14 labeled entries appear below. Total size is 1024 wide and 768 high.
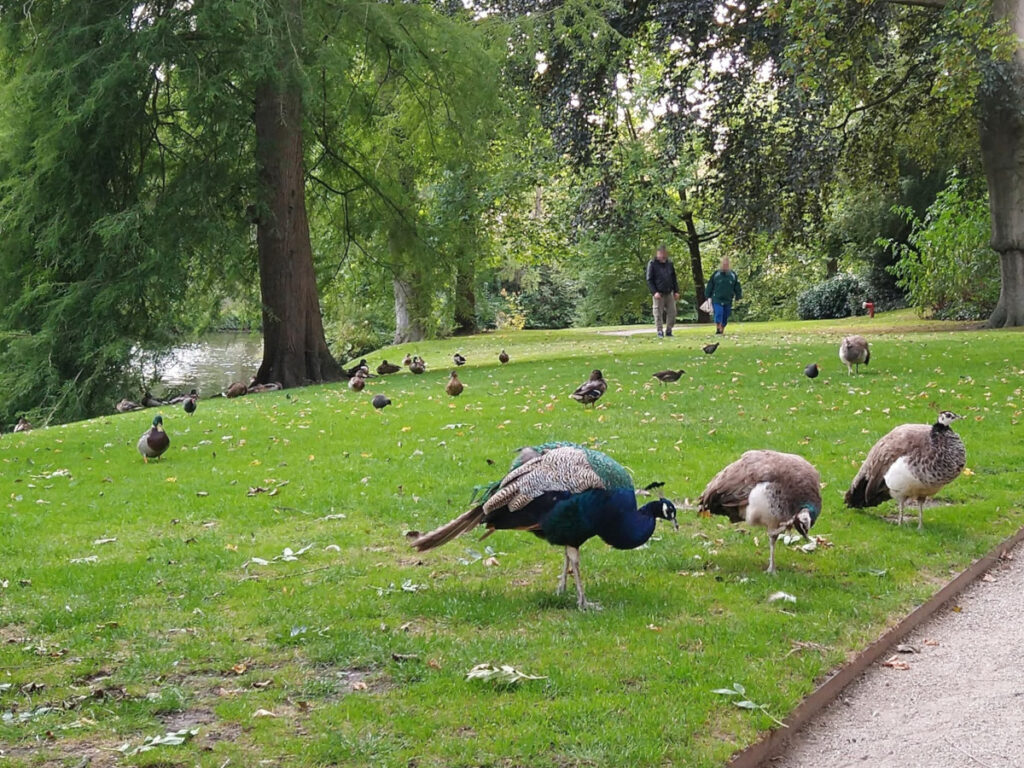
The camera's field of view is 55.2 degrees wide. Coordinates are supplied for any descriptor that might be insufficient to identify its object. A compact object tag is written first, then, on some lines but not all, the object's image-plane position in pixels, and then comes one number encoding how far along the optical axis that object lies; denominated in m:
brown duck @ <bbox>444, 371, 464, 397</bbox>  16.52
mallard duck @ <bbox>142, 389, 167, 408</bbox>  20.88
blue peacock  6.00
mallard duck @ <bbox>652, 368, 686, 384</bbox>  16.09
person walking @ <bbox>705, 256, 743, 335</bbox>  25.83
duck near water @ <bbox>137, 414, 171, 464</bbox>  11.90
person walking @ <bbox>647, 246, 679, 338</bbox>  26.08
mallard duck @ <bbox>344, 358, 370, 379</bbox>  22.40
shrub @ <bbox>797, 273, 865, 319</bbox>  40.62
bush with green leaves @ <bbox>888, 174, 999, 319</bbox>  27.84
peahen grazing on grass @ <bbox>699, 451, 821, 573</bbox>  6.64
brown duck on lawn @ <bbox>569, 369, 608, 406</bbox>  13.72
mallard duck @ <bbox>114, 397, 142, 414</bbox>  20.28
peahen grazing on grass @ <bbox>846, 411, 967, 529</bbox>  7.43
